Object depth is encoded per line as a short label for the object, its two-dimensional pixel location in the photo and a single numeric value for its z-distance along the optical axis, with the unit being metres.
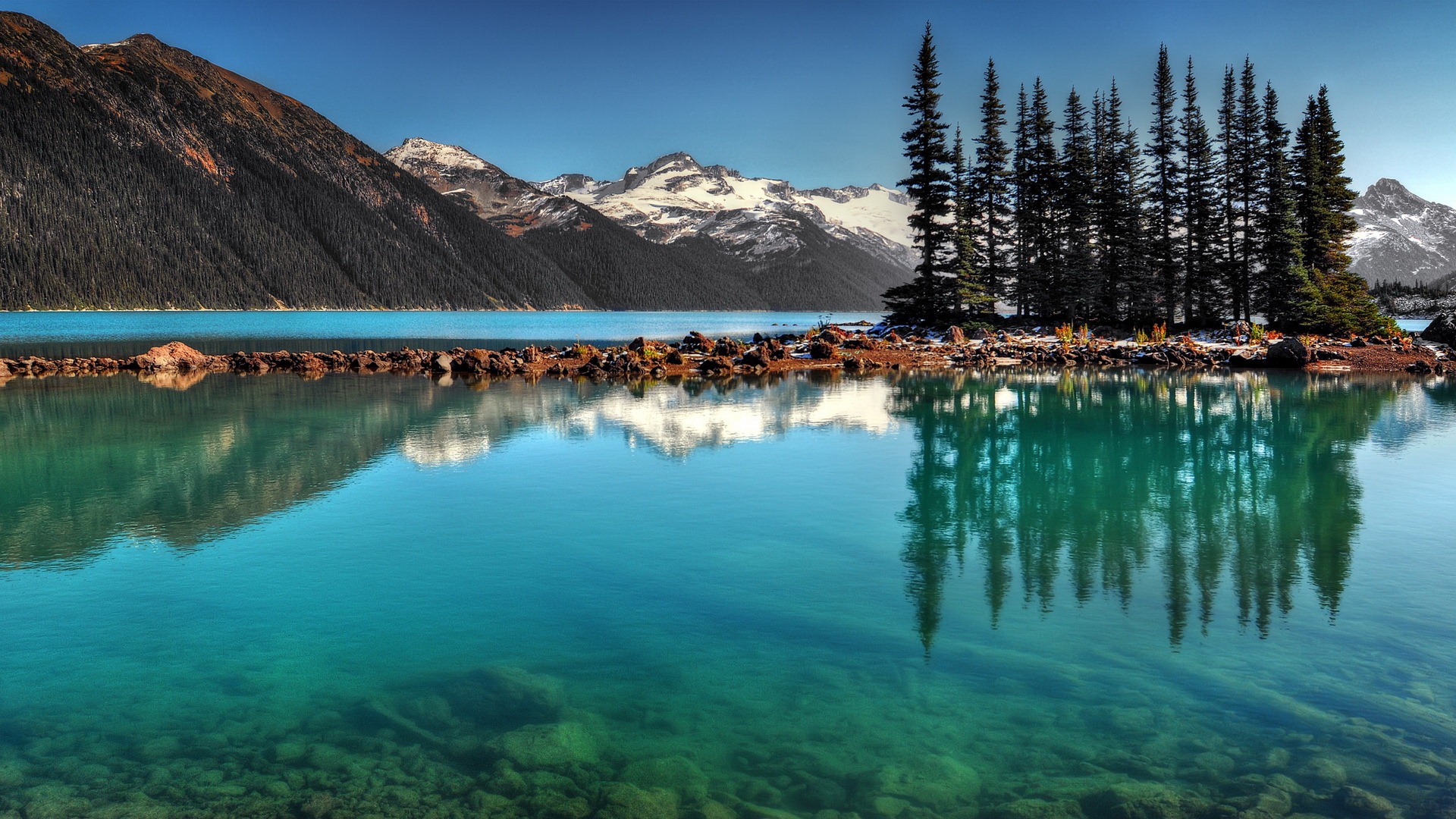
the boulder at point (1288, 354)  40.56
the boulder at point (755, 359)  40.06
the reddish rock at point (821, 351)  44.66
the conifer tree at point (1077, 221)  56.22
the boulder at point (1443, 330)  45.22
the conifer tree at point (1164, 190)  57.09
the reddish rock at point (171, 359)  40.66
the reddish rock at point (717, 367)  38.56
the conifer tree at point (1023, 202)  60.69
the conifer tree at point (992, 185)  60.47
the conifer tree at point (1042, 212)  59.00
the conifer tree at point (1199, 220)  56.94
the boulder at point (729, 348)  42.16
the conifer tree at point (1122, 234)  57.00
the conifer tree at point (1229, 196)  56.00
